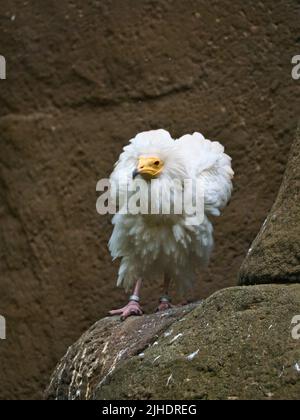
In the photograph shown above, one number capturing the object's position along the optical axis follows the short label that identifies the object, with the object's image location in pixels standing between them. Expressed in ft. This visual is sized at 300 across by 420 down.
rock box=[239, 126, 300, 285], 43.14
